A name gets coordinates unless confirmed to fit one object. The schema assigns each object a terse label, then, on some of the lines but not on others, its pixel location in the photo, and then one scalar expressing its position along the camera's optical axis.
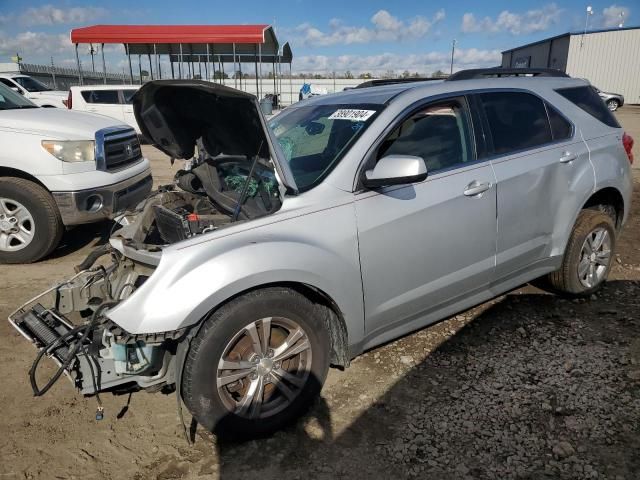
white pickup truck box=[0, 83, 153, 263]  4.80
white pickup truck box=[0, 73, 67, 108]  15.21
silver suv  2.35
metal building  36.59
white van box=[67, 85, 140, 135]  15.22
